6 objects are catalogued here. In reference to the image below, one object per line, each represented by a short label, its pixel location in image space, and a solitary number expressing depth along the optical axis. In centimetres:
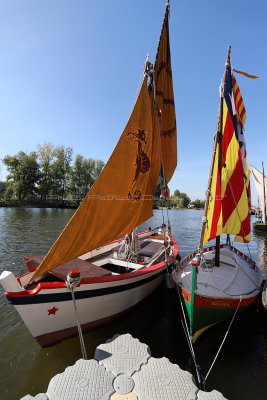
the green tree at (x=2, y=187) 8194
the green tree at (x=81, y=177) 6631
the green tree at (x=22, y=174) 5644
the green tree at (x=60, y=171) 6312
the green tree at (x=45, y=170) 6119
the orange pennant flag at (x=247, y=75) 838
